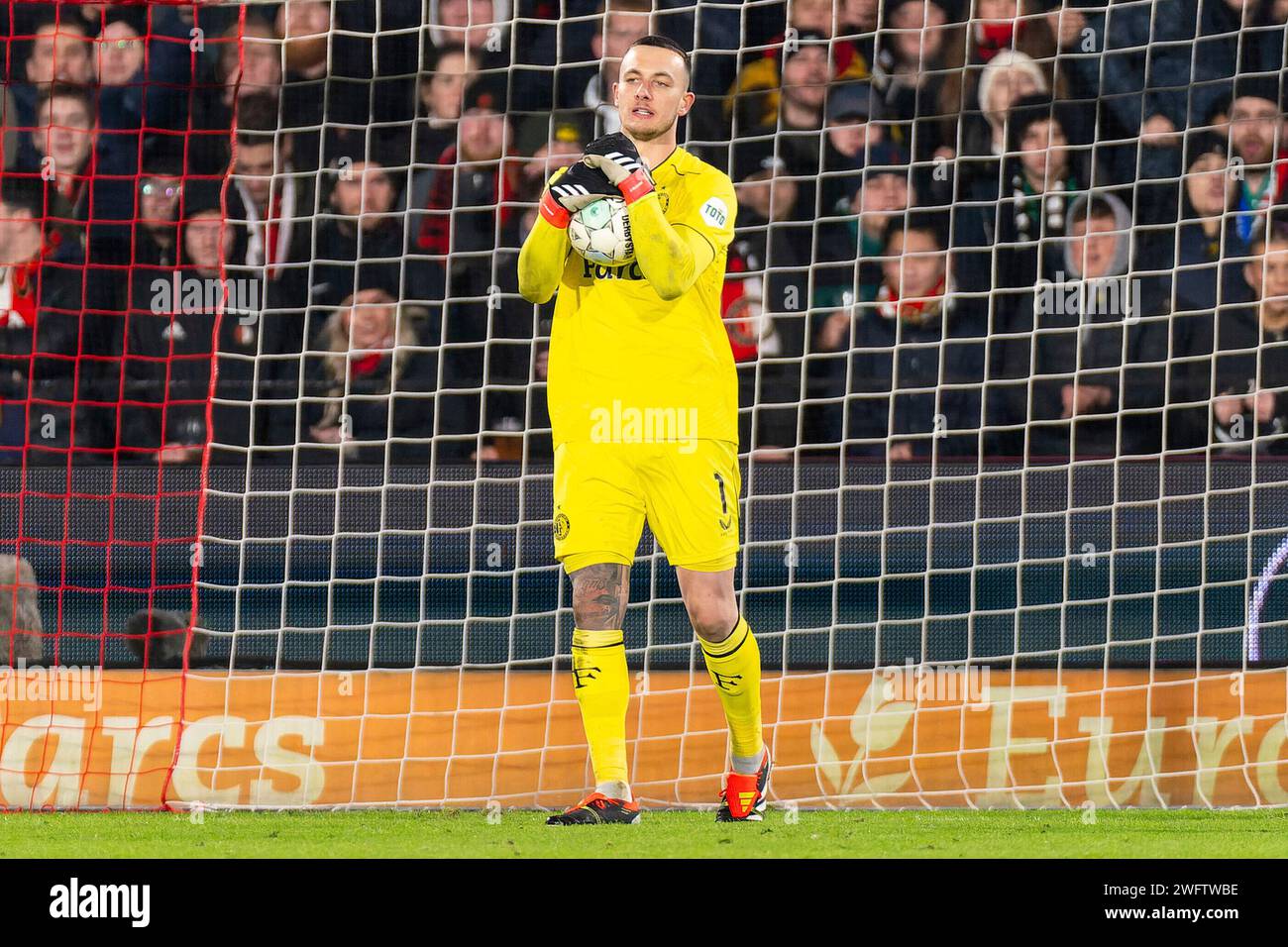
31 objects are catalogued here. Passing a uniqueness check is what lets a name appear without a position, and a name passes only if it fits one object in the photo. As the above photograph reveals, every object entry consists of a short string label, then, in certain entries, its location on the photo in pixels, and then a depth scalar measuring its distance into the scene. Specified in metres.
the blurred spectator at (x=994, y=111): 12.66
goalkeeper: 6.85
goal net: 11.04
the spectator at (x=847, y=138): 13.06
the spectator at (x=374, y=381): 12.87
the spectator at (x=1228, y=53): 12.62
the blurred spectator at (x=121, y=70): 13.40
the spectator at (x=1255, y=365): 12.02
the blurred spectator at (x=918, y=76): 12.80
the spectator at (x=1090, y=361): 12.49
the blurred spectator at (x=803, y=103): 13.09
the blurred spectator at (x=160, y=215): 13.35
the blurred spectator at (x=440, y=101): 13.07
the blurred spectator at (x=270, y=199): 13.20
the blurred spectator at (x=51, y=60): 13.19
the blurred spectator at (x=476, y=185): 12.97
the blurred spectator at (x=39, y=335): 13.02
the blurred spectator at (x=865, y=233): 12.84
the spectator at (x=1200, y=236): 12.41
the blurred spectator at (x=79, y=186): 13.16
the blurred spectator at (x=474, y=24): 12.77
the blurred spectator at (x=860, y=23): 12.90
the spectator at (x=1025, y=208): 12.59
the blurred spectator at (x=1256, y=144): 11.98
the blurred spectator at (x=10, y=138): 13.34
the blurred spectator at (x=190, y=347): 12.91
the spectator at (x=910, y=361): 12.66
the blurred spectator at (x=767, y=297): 12.70
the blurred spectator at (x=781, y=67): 12.92
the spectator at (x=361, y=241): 13.09
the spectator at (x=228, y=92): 13.02
